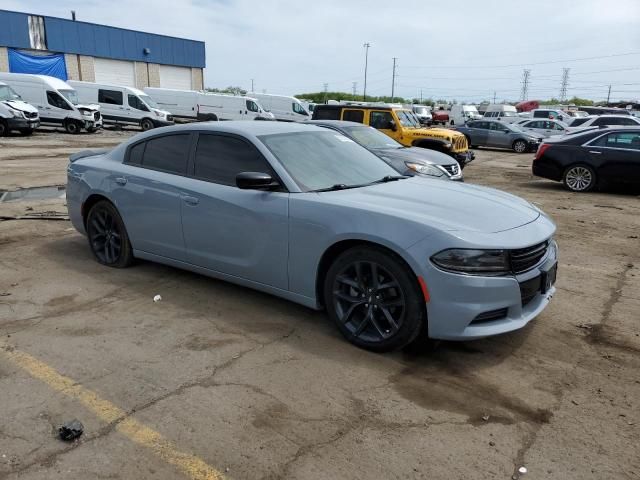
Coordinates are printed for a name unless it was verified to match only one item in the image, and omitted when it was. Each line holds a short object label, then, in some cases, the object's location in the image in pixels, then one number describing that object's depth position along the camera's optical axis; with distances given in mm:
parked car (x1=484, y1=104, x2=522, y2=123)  43878
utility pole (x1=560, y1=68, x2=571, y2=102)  115875
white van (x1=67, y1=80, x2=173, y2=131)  30266
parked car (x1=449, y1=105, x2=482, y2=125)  46594
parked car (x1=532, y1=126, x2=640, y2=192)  11203
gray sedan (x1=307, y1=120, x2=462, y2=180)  9703
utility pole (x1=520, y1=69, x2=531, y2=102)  115438
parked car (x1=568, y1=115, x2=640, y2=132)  20969
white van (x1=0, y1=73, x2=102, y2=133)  26188
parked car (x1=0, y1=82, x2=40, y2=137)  22453
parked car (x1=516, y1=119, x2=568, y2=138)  25719
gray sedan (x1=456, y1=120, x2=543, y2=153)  24172
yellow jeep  14203
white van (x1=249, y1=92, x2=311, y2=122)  33594
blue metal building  38969
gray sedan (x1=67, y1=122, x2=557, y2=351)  3486
